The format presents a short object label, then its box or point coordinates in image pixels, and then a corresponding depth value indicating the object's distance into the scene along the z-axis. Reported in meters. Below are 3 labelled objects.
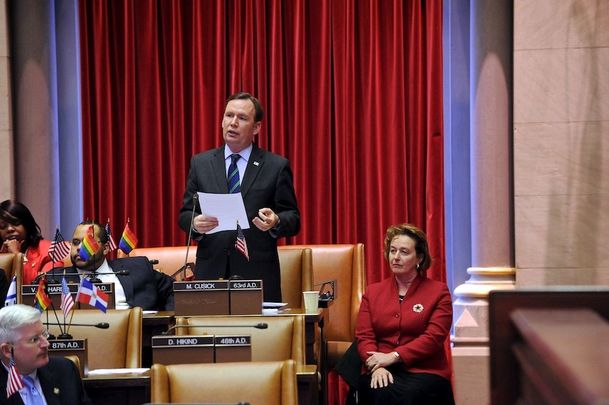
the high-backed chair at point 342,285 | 11.67
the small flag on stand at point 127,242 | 10.41
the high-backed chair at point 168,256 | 11.99
